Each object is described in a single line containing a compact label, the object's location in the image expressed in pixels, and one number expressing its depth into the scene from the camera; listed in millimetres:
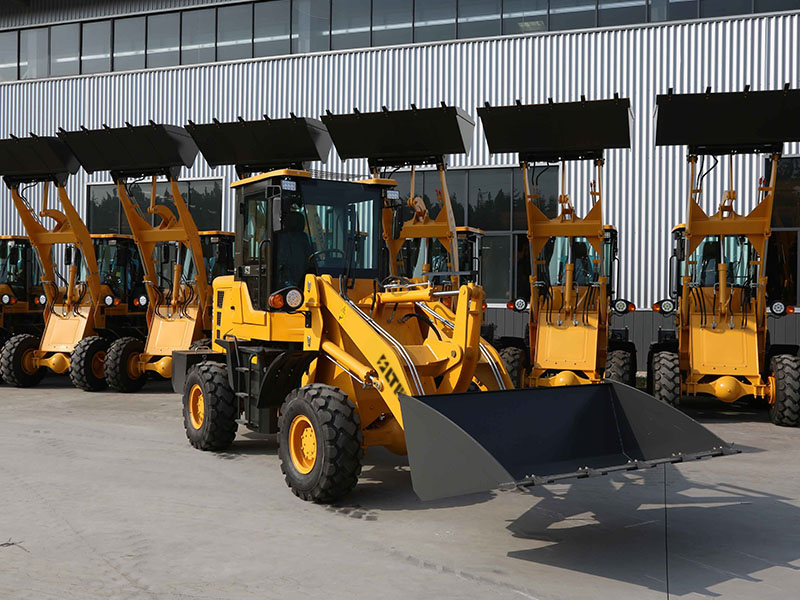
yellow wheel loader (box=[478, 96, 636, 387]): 11984
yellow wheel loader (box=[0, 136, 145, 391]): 15055
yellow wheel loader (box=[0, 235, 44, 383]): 16734
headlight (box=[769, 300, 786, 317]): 12750
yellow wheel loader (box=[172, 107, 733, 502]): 6160
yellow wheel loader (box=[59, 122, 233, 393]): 14023
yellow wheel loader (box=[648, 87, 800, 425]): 11398
